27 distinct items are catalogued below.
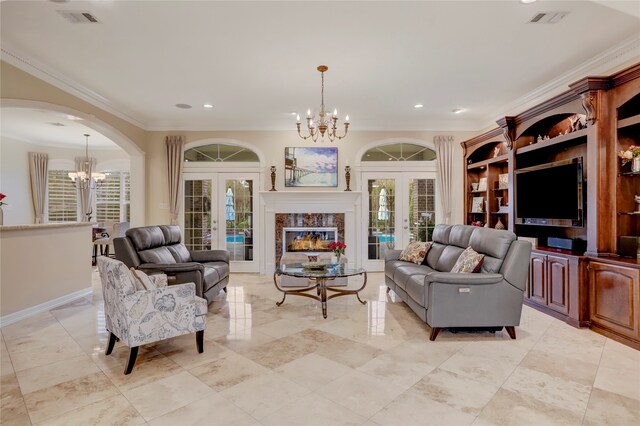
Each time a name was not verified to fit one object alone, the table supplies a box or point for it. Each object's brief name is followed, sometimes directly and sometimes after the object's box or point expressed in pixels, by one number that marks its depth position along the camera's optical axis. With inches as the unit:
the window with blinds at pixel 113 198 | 355.6
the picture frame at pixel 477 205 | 236.8
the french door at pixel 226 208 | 260.7
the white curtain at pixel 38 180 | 317.4
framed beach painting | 255.1
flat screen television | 150.5
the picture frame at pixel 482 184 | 232.1
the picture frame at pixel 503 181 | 209.6
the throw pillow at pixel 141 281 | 105.0
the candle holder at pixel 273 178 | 252.1
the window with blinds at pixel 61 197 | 338.0
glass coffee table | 153.7
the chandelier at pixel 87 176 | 325.1
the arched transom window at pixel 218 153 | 262.4
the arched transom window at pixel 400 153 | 260.1
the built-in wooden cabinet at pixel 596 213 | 124.6
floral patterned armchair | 99.2
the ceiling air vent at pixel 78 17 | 115.1
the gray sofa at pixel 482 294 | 122.6
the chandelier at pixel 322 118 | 156.3
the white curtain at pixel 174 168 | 252.1
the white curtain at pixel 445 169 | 251.3
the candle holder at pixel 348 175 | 252.5
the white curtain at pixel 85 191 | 342.3
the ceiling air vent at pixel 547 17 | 115.8
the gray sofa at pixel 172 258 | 143.6
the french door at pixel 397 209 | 258.5
